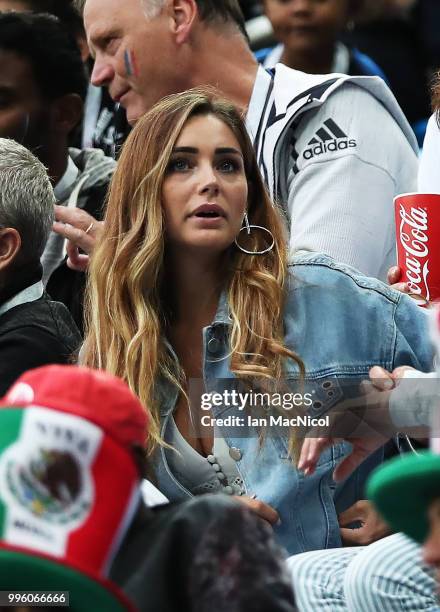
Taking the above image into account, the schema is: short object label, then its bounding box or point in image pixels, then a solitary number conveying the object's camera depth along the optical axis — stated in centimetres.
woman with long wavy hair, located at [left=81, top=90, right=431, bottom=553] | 709
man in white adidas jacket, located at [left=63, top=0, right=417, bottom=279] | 852
